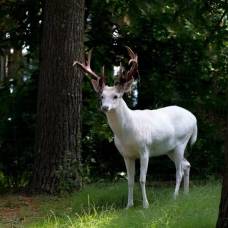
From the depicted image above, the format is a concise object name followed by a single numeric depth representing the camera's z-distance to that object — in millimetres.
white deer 16812
